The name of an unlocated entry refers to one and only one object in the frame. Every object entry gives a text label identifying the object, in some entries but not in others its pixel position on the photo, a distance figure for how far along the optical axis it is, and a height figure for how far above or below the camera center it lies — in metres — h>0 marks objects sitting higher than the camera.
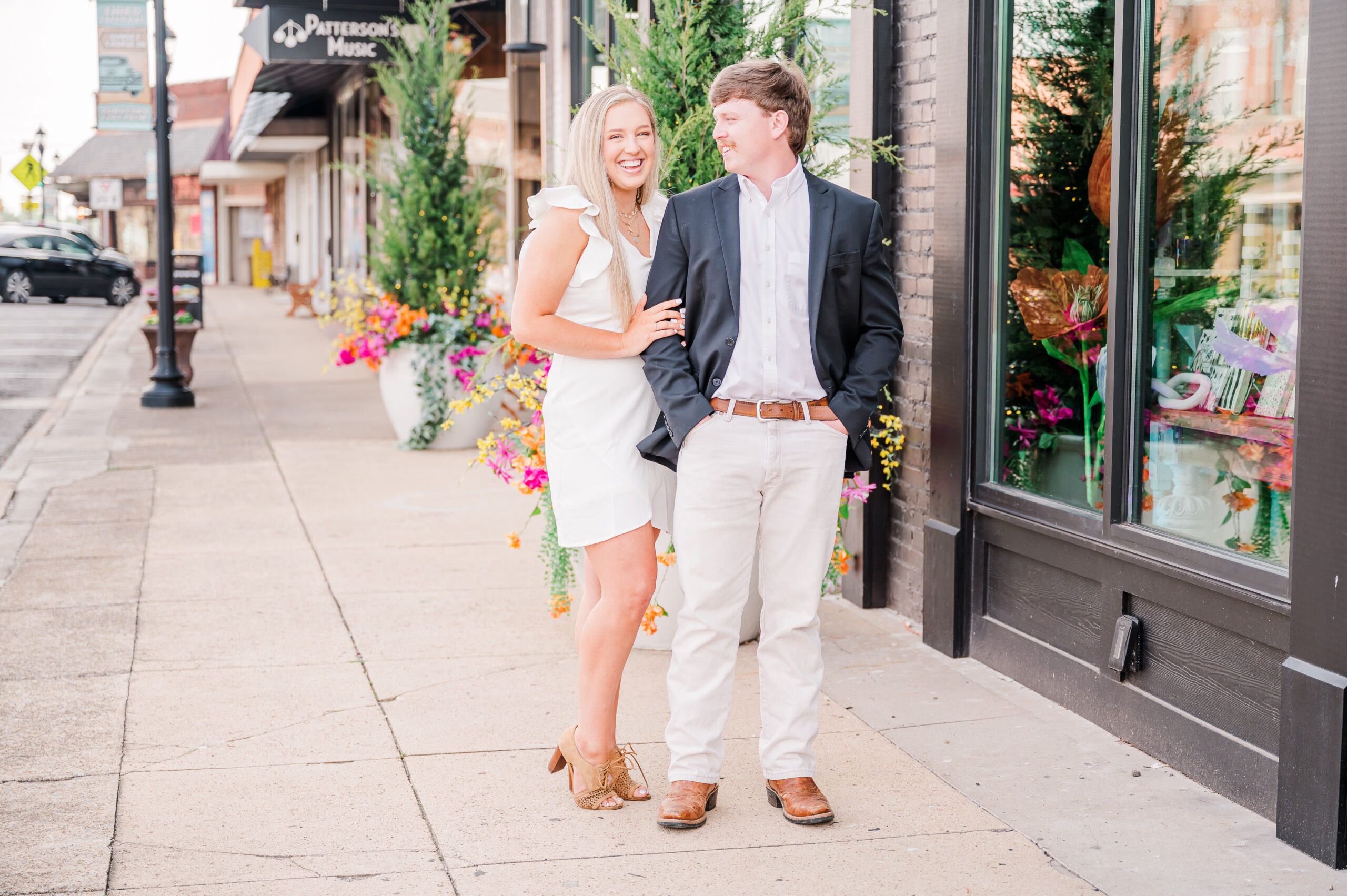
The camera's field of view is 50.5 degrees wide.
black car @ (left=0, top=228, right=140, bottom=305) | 30.95 +1.02
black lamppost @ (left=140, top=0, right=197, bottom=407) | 12.90 +0.09
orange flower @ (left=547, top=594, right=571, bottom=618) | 5.00 -1.01
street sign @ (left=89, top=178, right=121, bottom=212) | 39.31 +3.34
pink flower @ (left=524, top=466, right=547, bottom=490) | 5.18 -0.58
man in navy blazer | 3.50 -0.19
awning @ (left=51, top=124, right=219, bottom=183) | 52.91 +5.87
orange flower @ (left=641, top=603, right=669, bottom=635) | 4.66 -1.01
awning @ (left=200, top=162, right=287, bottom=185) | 35.75 +3.67
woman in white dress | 3.57 -0.13
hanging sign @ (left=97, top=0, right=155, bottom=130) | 14.25 +2.49
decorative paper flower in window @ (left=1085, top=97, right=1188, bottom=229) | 4.27 +0.47
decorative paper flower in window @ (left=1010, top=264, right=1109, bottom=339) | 4.76 +0.06
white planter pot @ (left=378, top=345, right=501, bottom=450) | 10.29 -0.63
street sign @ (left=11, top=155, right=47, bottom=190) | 35.75 +3.58
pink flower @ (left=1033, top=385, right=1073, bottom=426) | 4.91 -0.30
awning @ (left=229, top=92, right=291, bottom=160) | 22.81 +3.31
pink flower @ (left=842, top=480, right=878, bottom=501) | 5.04 -0.61
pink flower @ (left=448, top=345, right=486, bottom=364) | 10.13 -0.27
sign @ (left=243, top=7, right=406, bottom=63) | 12.38 +2.47
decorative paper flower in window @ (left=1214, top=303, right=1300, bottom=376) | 3.96 -0.08
